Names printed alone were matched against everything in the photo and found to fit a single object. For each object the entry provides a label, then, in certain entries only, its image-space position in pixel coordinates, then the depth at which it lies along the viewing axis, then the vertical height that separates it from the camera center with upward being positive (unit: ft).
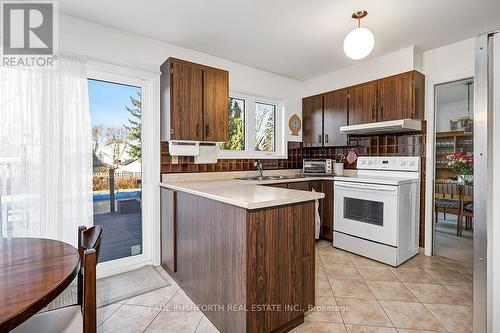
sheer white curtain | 6.64 +0.35
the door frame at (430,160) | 10.00 +0.12
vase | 9.80 -0.64
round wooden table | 2.60 -1.44
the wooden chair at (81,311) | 3.28 -2.10
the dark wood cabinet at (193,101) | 8.46 +2.22
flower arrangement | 9.67 -0.01
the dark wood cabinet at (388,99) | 9.73 +2.68
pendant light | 6.61 +3.22
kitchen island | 4.95 -2.05
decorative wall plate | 13.79 +2.20
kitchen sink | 11.09 -0.65
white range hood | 9.45 +1.48
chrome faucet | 11.64 -0.07
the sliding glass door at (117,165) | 8.45 -0.03
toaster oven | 12.78 -0.14
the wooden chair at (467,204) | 10.06 -1.76
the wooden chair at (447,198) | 10.28 -1.47
